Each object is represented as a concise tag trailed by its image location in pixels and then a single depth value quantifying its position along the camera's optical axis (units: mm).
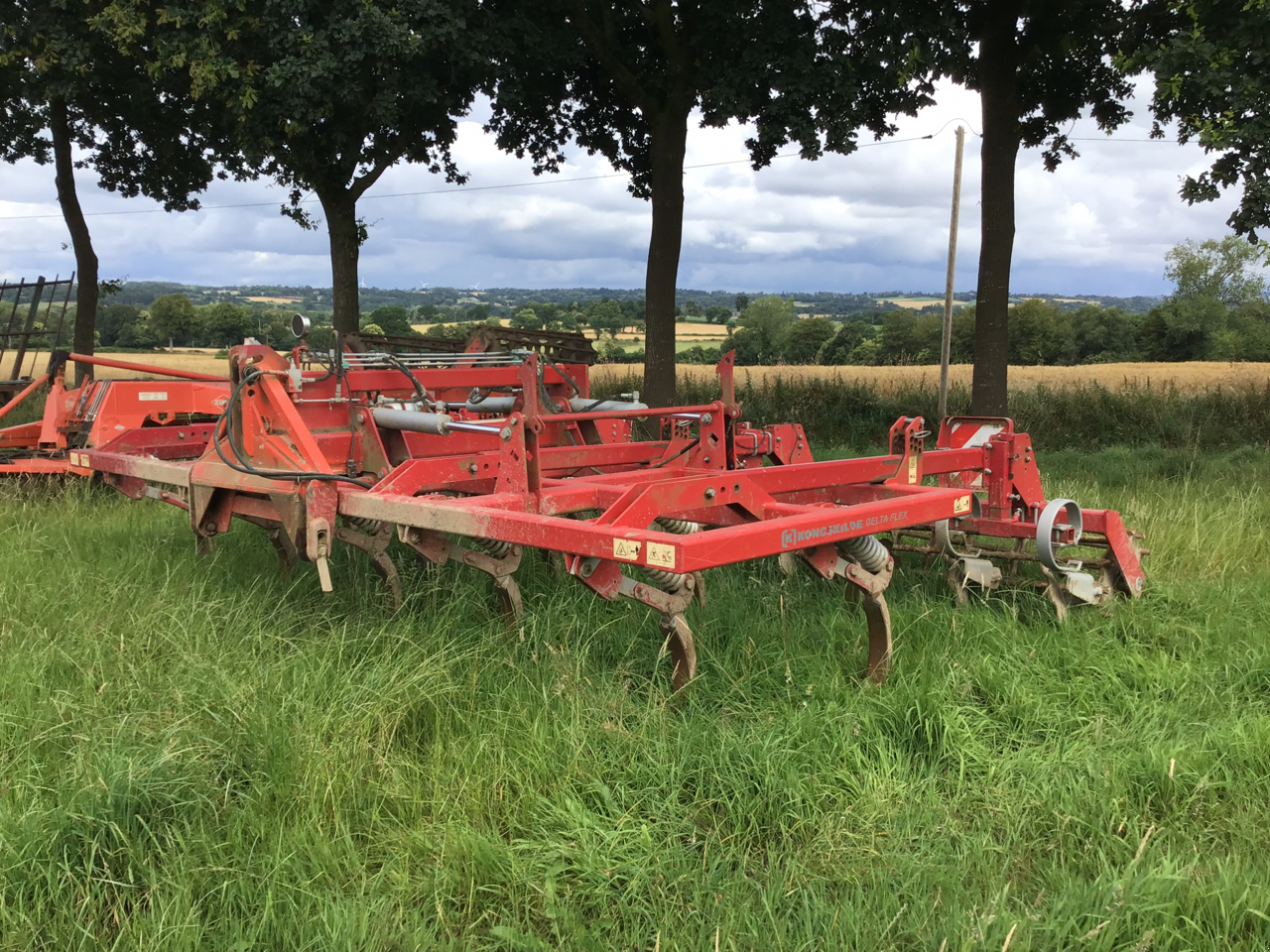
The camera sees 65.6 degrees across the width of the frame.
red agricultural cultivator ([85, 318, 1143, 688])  3621
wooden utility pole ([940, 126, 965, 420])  15031
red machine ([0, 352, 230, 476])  7008
